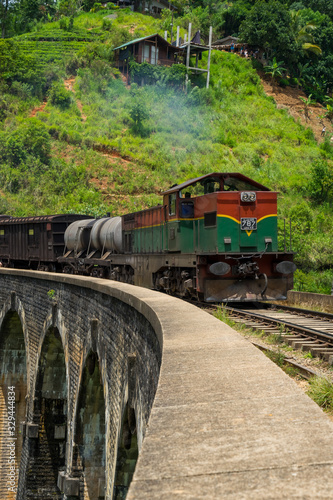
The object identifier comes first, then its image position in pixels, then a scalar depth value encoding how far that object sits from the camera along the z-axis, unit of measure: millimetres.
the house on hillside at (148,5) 93000
